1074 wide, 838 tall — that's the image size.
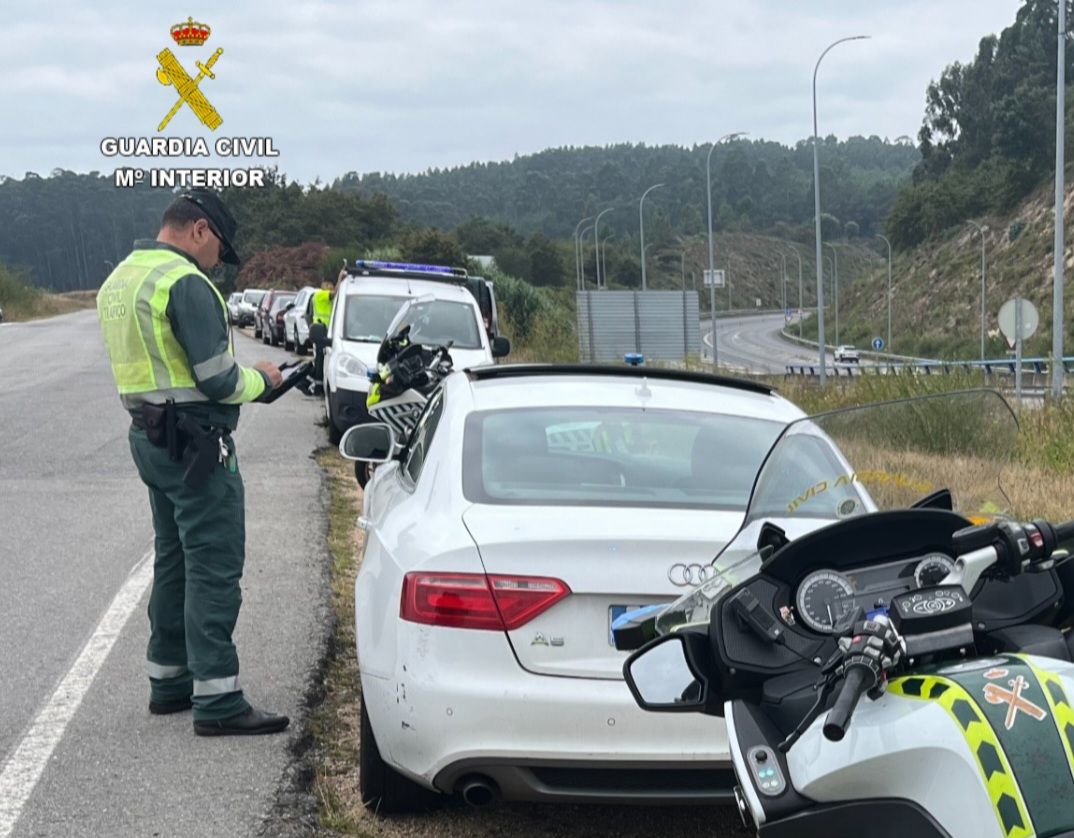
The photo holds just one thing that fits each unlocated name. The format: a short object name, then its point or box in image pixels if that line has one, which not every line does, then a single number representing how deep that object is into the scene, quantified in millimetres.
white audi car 3812
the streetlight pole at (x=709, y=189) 43250
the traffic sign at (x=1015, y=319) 28016
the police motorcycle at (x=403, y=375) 10906
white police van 14289
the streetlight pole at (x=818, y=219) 36906
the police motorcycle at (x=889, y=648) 1932
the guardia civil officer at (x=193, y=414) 5109
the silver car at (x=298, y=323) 28359
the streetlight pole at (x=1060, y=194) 27128
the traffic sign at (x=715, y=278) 47988
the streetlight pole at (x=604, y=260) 109938
